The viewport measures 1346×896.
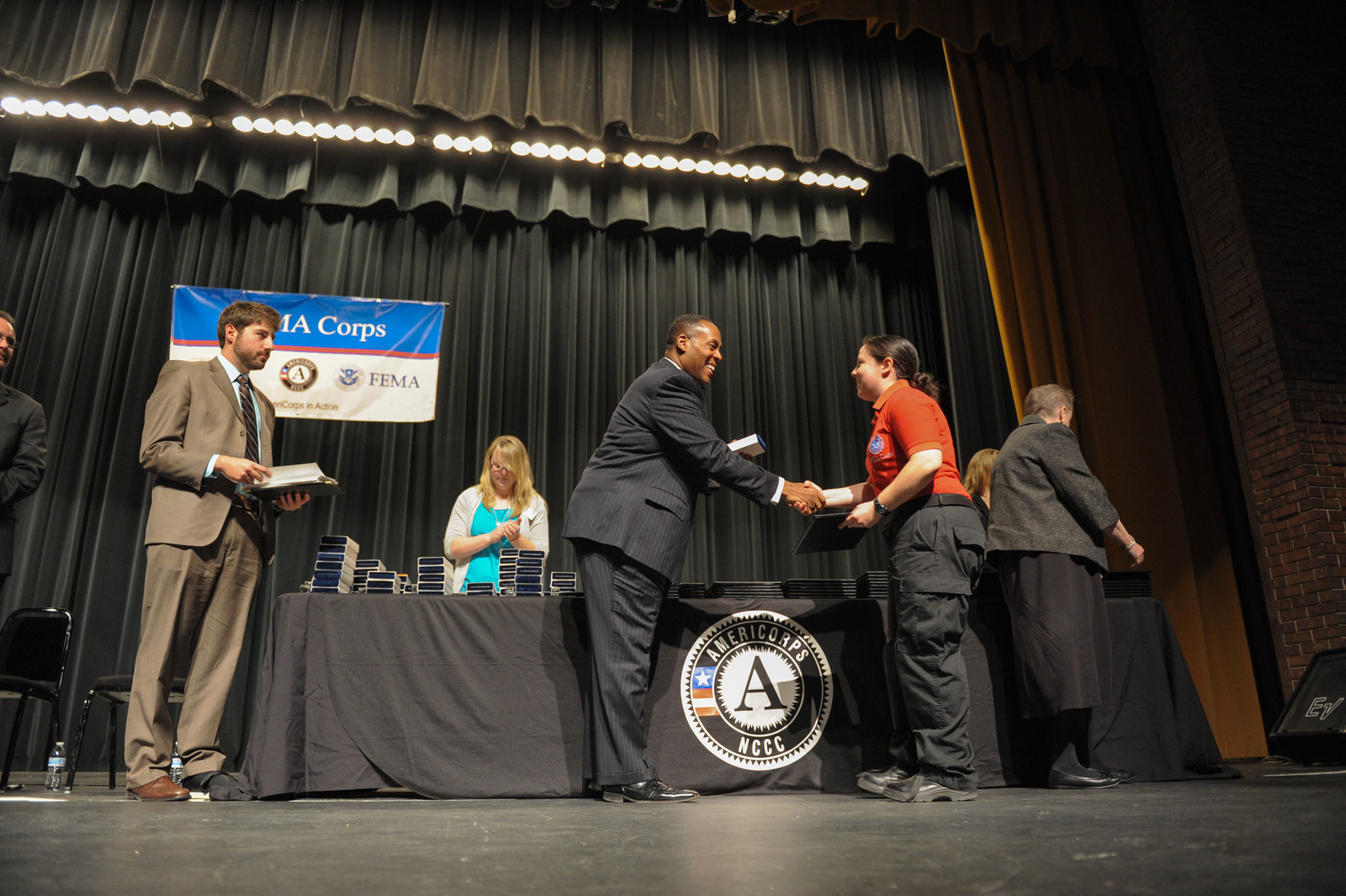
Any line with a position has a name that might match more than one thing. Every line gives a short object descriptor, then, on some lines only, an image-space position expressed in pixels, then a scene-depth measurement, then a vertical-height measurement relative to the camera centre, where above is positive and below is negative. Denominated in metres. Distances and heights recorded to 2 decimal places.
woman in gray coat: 2.83 +0.34
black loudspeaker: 3.71 -0.19
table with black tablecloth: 2.78 -0.07
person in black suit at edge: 3.16 +0.91
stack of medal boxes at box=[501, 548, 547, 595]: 3.08 +0.41
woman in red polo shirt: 2.51 +0.31
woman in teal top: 4.30 +0.88
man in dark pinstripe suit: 2.60 +0.49
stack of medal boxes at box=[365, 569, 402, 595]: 3.02 +0.36
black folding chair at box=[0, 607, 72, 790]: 3.88 +0.21
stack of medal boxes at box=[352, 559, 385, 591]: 3.10 +0.42
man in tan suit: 2.77 +0.42
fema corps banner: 5.62 +2.20
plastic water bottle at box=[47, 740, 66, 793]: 3.69 -0.32
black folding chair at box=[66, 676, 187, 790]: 3.86 -0.02
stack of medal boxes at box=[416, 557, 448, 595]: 3.06 +0.39
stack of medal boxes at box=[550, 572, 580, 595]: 3.23 +0.38
